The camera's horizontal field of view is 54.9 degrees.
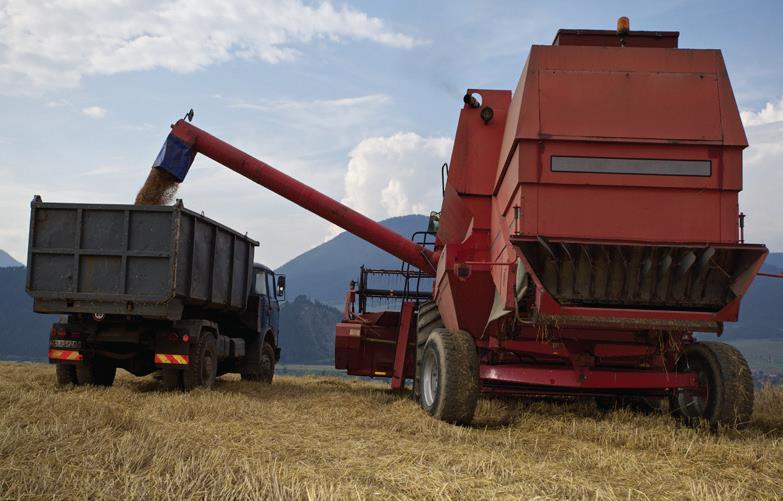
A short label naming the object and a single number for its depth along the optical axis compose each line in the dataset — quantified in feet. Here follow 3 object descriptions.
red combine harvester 21.15
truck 33.83
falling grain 41.50
